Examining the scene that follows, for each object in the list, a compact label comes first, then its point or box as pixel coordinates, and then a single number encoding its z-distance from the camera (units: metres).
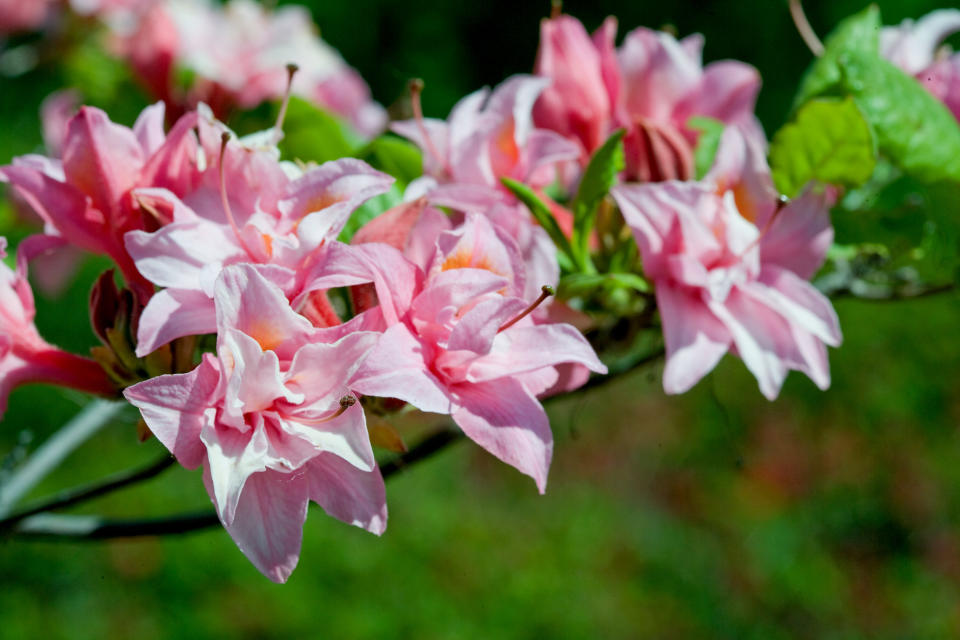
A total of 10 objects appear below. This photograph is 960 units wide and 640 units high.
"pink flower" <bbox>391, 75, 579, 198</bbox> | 0.60
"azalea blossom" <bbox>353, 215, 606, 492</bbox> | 0.53
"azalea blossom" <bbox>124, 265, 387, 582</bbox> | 0.52
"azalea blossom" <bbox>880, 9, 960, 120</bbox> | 0.64
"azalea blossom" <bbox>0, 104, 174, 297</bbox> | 0.56
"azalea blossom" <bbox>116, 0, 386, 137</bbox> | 0.87
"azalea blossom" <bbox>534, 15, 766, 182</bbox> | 0.63
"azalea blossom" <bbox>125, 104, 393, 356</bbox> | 0.54
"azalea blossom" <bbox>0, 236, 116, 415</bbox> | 0.56
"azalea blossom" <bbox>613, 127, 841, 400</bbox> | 0.58
